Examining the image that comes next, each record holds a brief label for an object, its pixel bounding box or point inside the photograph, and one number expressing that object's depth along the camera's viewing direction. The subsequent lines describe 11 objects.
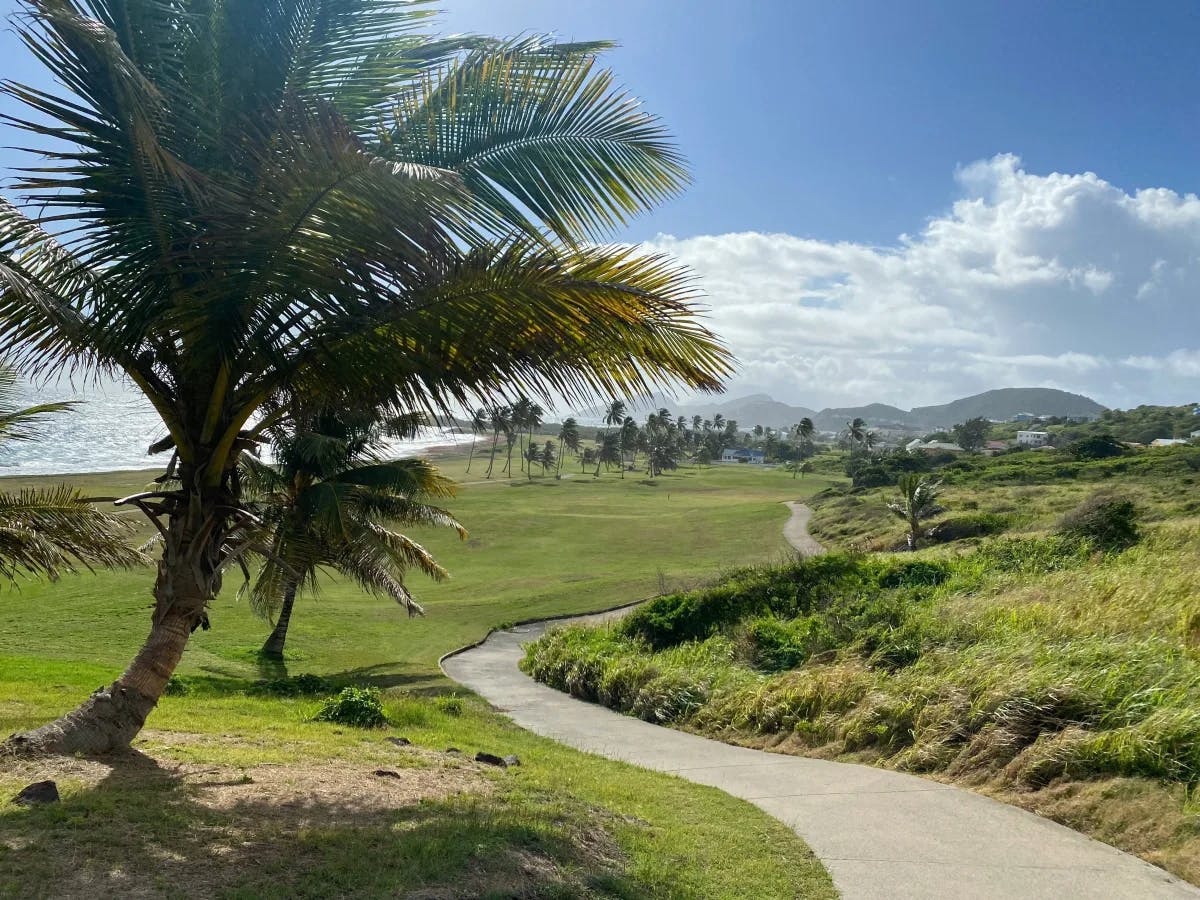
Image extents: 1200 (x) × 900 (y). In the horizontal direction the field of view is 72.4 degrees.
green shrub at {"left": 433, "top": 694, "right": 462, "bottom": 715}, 13.66
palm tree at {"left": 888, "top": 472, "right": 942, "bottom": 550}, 36.81
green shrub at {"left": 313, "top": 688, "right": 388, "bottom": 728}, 10.96
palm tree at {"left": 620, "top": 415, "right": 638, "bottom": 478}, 124.86
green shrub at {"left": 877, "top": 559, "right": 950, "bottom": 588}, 18.91
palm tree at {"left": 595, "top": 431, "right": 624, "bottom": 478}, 126.81
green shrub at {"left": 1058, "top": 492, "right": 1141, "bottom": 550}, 18.38
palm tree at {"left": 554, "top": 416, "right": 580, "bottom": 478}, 117.62
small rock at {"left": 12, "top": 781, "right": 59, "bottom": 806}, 4.70
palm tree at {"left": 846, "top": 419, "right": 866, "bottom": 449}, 153.60
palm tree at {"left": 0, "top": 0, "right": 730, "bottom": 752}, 5.15
